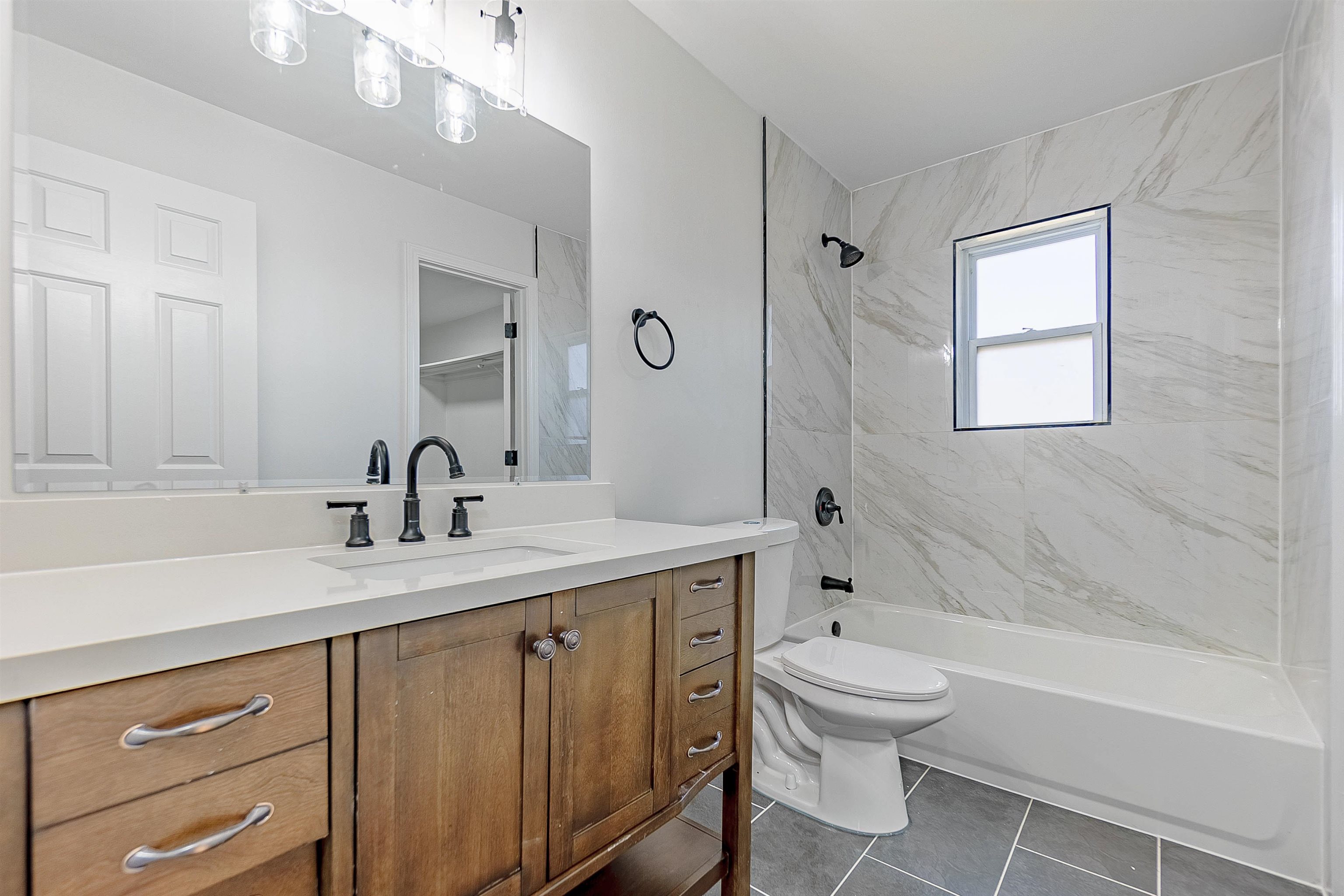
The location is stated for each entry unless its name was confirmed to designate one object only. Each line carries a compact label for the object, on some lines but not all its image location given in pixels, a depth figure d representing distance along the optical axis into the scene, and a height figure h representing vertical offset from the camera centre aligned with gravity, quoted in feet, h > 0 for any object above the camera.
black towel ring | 6.19 +1.28
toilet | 5.85 -2.73
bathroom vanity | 1.78 -1.14
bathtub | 5.42 -3.04
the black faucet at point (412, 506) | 4.00 -0.41
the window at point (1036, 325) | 8.51 +1.76
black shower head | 9.12 +2.84
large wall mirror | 3.06 +1.18
